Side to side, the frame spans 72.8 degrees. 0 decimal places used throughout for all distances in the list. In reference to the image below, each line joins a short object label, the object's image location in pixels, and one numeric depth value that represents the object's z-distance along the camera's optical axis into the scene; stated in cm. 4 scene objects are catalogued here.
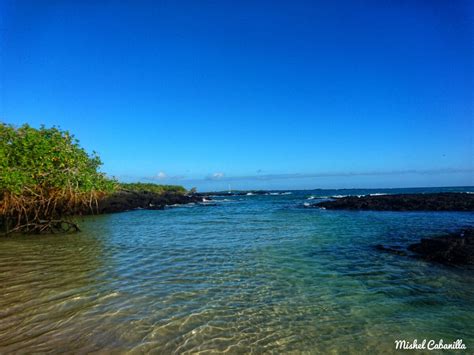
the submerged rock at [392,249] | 1400
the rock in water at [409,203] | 3656
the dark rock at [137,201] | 4224
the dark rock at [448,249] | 1221
